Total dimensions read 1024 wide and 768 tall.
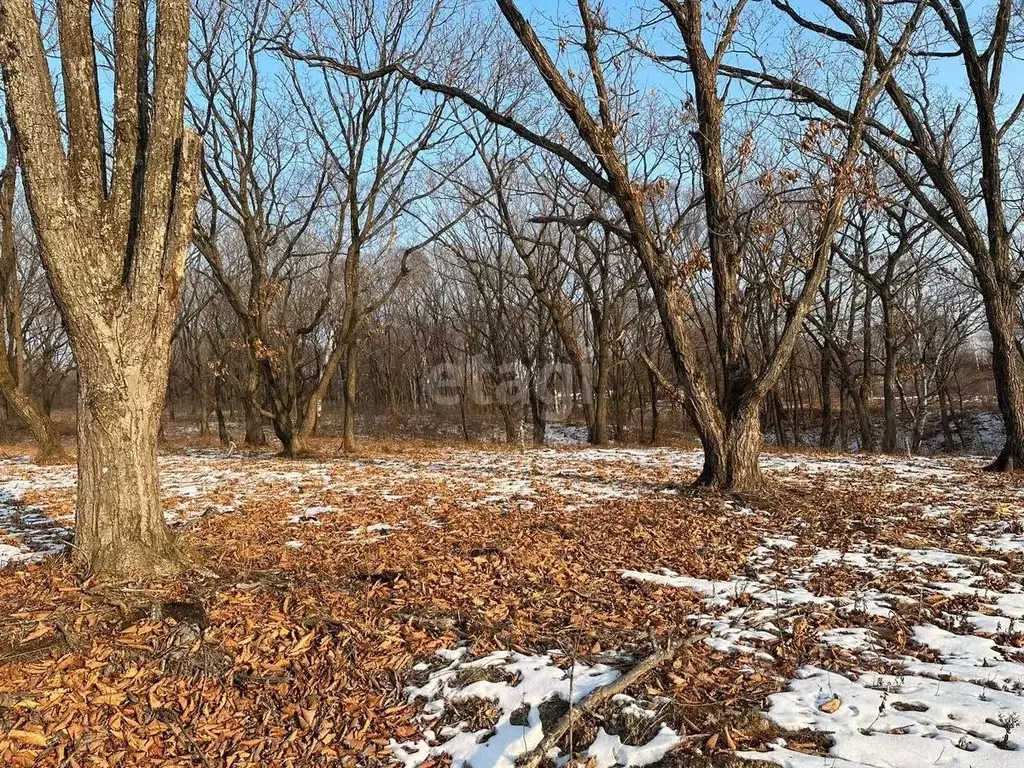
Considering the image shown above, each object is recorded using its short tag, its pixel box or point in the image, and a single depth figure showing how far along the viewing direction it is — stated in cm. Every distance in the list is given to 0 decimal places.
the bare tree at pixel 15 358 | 1260
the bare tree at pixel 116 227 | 410
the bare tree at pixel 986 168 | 952
